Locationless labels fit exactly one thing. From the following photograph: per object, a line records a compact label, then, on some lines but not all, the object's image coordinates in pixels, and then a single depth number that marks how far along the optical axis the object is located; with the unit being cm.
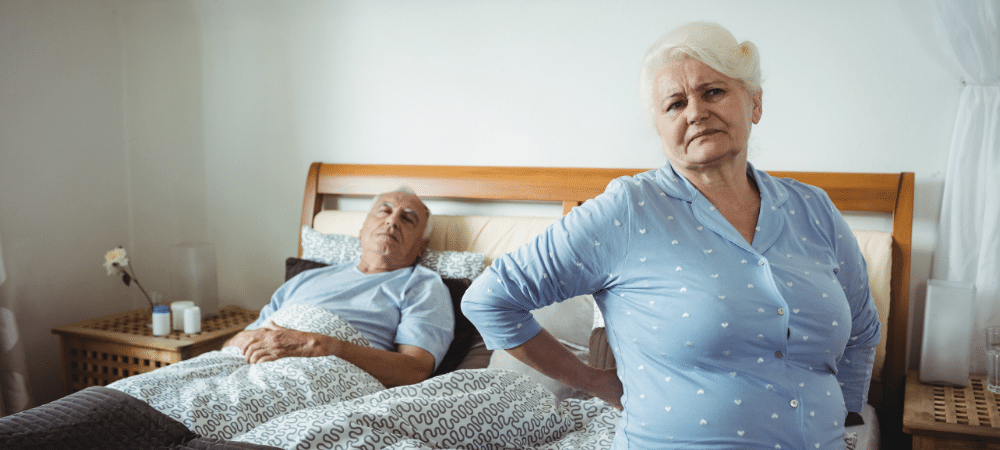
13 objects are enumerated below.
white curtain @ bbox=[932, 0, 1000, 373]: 187
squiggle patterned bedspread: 135
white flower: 259
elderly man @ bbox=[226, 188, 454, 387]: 190
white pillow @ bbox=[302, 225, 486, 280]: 234
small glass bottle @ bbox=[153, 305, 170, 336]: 245
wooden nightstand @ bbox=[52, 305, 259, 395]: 239
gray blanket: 130
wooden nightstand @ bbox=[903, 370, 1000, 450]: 153
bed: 140
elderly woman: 98
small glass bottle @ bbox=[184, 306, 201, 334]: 249
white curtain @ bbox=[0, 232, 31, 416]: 240
